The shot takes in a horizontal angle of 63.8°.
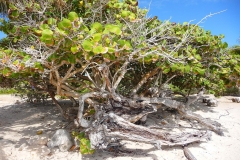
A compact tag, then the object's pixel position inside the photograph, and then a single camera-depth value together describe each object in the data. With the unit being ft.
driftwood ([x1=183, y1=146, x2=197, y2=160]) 13.20
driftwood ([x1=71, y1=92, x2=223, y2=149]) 13.39
